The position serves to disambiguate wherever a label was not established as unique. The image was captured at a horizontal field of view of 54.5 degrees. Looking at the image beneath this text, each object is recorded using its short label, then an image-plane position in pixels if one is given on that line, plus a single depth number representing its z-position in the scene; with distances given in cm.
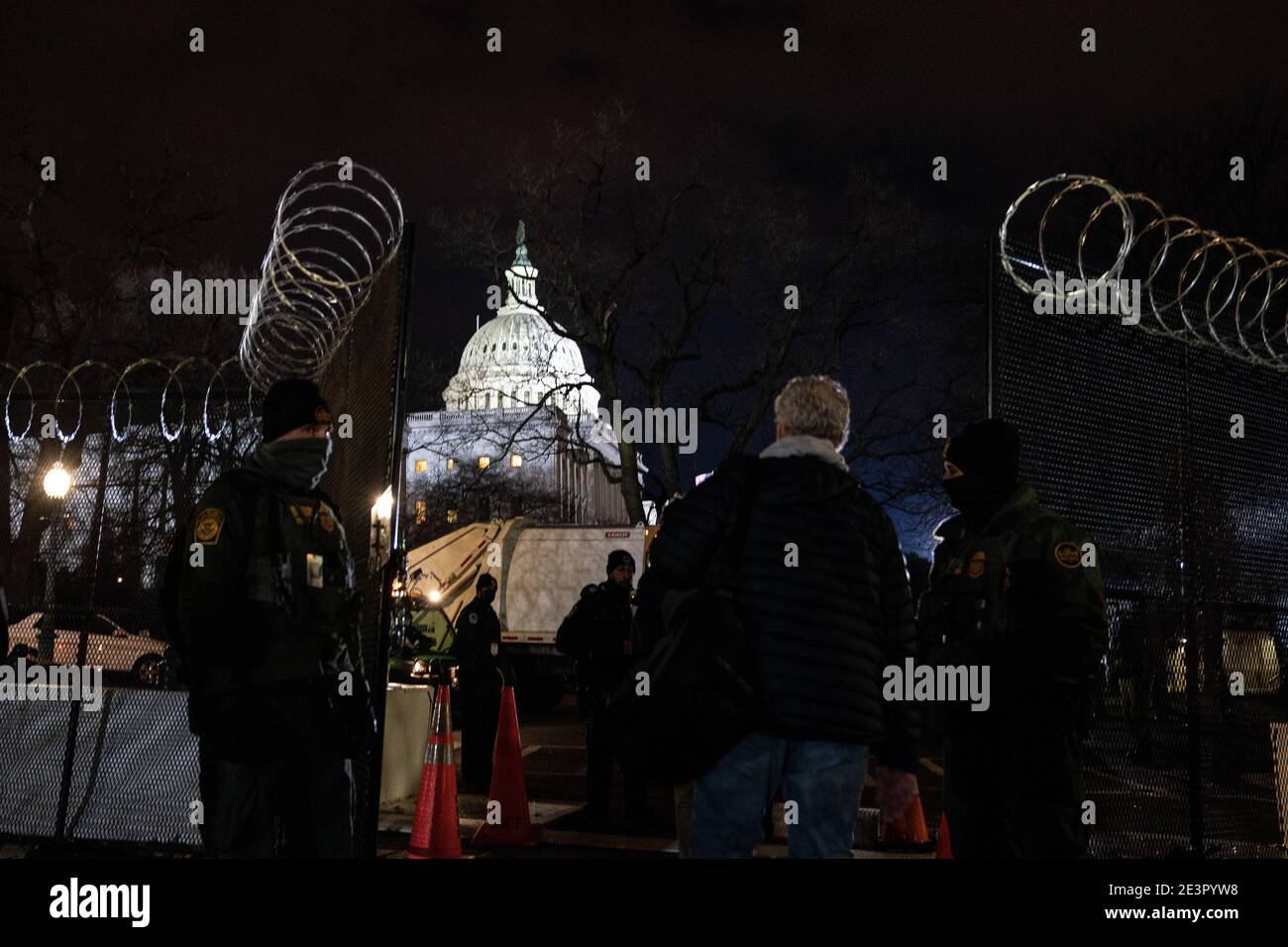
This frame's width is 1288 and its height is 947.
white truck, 2322
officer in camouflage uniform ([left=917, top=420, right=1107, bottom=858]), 477
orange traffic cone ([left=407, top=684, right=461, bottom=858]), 768
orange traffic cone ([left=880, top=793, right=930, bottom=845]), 798
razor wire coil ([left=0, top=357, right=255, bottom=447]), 865
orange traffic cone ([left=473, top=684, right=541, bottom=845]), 871
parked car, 900
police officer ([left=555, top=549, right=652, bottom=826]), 948
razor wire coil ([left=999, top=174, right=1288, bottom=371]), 711
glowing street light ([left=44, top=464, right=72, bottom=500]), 919
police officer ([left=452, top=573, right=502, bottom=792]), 1123
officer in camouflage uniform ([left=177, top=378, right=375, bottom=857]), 440
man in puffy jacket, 399
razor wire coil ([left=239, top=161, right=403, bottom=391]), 746
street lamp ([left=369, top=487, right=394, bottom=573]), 655
